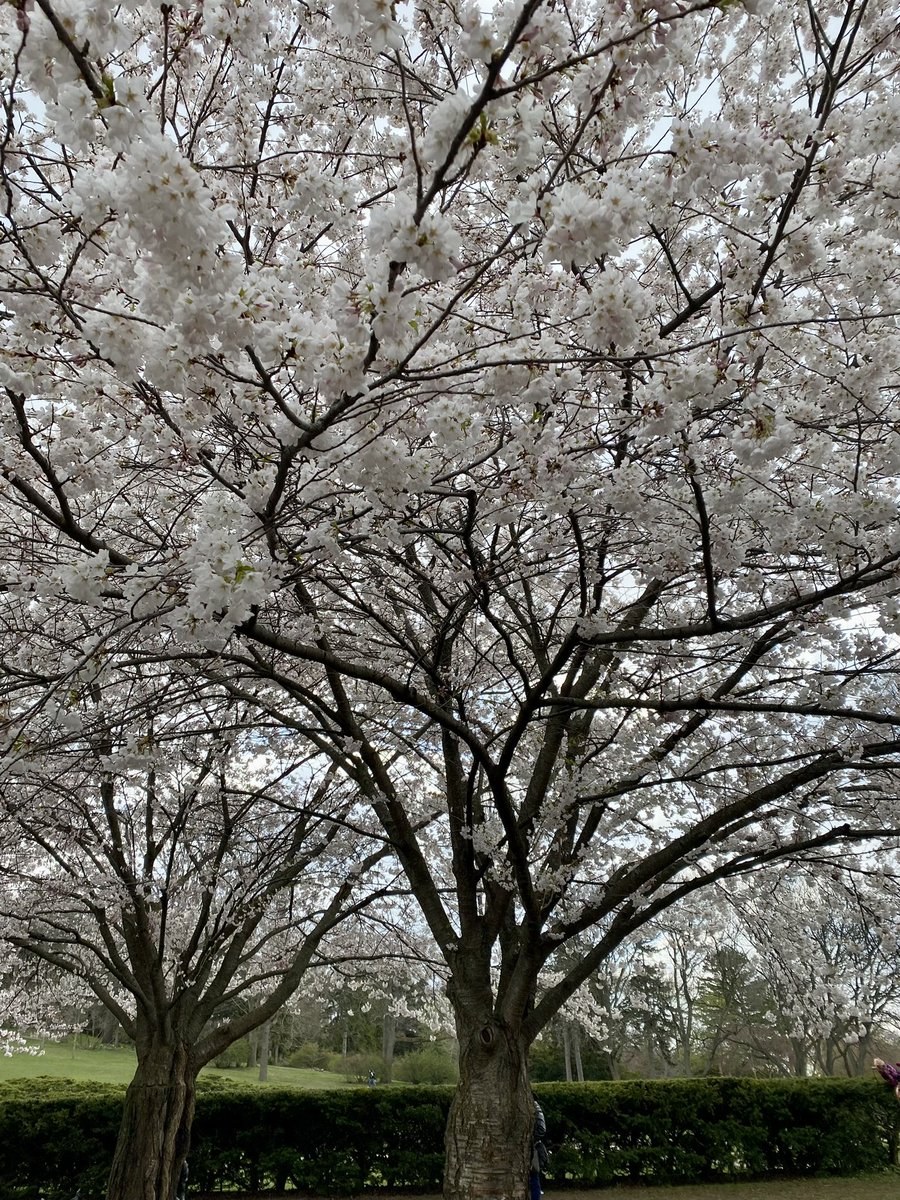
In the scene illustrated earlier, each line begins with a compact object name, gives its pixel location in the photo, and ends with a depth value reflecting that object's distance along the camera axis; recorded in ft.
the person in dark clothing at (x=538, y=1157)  21.03
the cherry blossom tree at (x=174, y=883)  21.39
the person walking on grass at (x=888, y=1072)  25.71
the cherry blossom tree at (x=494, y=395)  6.51
